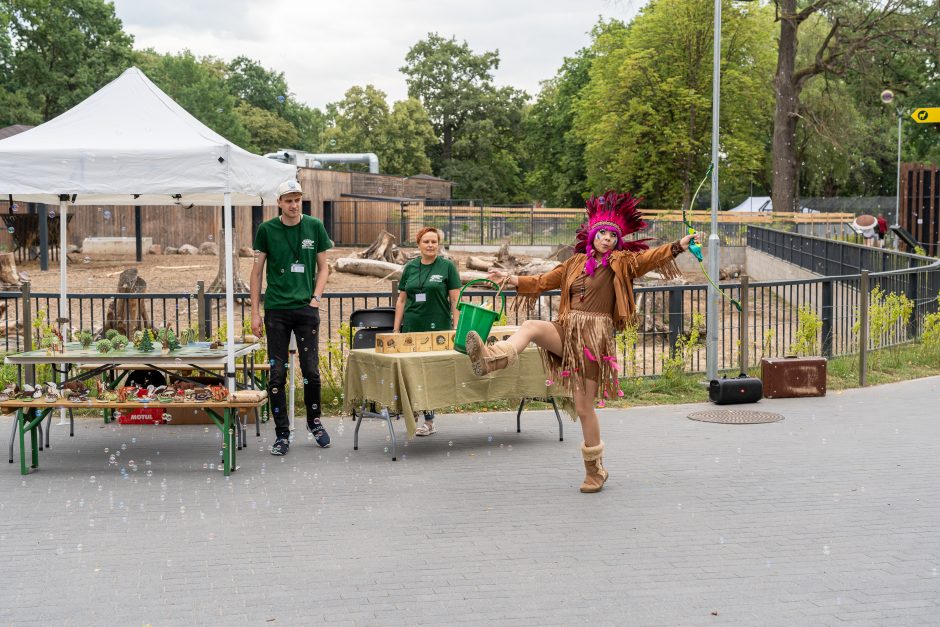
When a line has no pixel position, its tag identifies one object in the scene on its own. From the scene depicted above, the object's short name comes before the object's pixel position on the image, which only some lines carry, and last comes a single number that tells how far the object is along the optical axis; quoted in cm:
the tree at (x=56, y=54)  6172
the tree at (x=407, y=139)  8294
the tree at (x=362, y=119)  8425
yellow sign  1307
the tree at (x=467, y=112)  8788
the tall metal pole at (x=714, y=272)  1255
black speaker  1166
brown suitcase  1211
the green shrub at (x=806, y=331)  1349
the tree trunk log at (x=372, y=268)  3226
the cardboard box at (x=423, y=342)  916
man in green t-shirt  905
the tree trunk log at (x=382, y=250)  3553
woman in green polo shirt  952
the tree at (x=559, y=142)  7656
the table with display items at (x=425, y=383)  890
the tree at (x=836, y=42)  4084
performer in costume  759
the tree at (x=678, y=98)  5584
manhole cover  1072
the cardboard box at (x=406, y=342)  908
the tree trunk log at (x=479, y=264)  3575
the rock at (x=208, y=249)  4472
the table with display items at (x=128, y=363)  850
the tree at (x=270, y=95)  10356
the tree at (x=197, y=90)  7306
